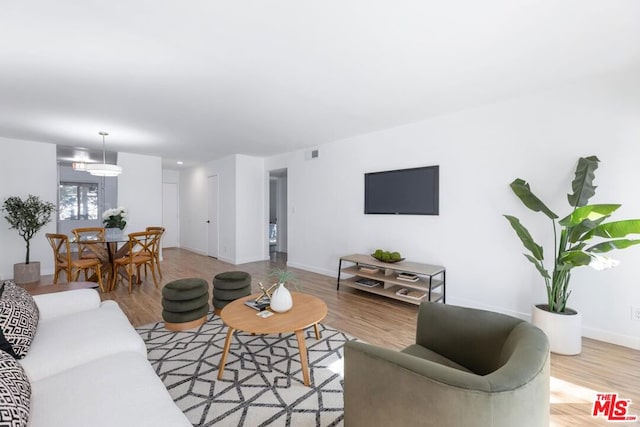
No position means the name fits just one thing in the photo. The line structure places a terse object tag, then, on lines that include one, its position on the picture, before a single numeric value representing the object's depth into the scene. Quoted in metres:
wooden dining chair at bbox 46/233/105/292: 3.83
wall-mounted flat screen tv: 3.70
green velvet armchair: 0.94
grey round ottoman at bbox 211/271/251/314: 3.05
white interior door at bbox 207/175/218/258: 6.84
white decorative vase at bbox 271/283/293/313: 2.18
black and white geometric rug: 1.67
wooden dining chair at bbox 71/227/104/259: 4.07
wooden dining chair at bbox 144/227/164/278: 4.58
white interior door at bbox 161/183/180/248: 8.21
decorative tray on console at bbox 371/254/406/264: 3.75
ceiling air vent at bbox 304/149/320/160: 5.25
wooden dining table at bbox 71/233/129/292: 4.11
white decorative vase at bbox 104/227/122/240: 4.60
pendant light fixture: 4.30
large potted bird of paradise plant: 2.20
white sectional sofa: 1.06
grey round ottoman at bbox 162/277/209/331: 2.75
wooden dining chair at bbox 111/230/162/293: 4.11
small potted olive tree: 4.46
